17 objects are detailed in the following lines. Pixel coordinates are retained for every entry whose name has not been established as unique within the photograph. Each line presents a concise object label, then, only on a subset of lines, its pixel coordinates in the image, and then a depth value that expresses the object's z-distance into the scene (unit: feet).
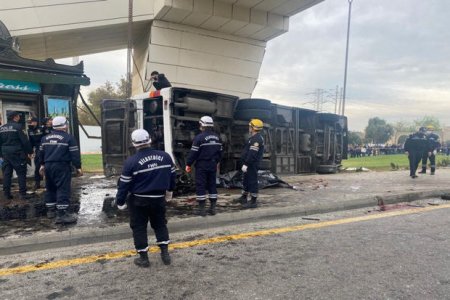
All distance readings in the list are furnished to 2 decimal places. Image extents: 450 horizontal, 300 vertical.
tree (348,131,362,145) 177.85
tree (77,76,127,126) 121.80
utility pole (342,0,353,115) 90.73
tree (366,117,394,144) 270.05
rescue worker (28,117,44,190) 26.94
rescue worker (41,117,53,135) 26.72
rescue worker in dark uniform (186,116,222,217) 20.27
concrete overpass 33.55
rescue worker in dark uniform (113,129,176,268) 12.96
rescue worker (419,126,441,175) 41.22
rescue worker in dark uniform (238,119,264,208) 21.95
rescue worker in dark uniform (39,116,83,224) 17.72
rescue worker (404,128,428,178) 39.17
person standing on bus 26.75
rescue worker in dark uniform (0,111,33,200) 23.14
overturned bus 24.53
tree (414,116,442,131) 385.91
